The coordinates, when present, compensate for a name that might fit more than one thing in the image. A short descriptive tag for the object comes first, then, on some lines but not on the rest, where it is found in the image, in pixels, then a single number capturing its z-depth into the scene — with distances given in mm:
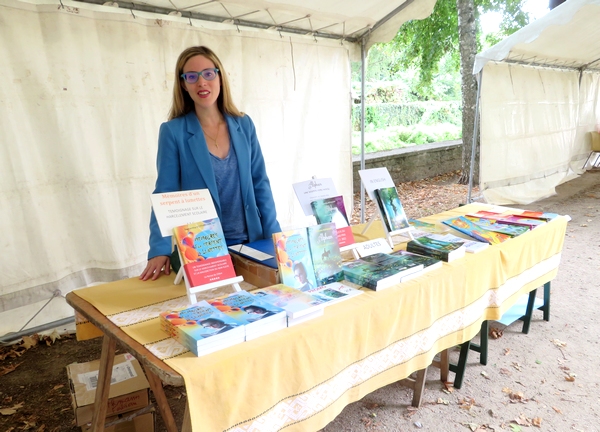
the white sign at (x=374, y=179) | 2141
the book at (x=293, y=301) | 1355
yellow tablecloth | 1179
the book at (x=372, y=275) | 1641
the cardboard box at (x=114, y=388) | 1841
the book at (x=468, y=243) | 2094
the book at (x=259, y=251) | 1696
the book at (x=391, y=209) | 2160
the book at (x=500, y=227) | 2344
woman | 1779
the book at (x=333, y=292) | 1511
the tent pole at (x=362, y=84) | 4254
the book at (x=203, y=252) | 1438
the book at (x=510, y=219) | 2489
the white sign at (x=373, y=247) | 1996
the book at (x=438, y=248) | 1958
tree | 7012
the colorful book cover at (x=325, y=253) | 1660
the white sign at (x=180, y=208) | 1433
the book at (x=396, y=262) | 1752
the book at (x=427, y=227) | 2457
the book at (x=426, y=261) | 1837
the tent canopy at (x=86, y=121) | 2709
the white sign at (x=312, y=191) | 1859
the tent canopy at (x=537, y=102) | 5410
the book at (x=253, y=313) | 1271
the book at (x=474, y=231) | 2238
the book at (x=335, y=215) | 1855
